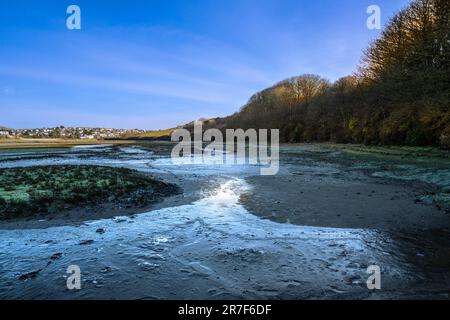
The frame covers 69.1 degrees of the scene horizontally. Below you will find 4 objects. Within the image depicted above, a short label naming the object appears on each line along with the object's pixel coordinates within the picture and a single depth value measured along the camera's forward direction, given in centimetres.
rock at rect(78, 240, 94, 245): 741
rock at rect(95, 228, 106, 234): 832
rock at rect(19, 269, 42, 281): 553
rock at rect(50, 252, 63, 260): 648
